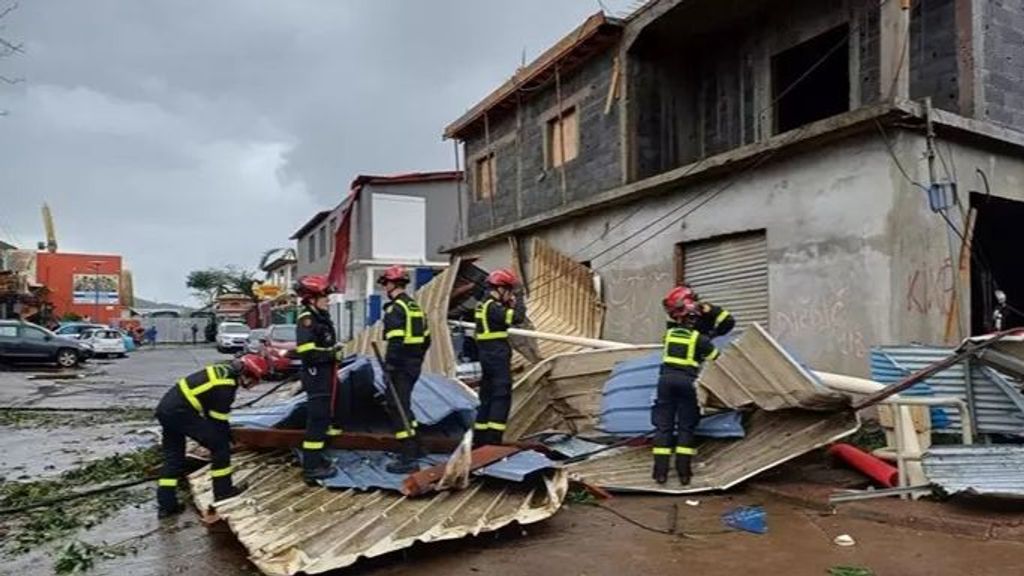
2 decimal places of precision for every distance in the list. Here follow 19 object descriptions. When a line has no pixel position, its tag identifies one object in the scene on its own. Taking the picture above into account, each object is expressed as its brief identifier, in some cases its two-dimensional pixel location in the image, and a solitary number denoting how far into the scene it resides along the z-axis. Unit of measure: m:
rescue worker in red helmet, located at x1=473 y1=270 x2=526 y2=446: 7.38
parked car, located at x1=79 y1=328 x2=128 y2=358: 31.97
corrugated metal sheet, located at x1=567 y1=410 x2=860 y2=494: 6.47
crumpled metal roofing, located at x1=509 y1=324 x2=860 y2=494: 6.36
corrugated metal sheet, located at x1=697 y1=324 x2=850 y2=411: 6.26
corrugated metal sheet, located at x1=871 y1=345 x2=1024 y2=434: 6.22
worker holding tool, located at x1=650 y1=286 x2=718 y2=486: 6.58
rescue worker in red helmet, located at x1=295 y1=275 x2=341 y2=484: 6.32
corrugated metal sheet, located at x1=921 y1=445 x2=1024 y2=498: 5.58
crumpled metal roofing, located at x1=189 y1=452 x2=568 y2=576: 4.59
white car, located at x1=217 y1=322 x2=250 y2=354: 34.72
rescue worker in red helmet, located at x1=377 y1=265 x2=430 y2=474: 6.71
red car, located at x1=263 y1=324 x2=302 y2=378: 18.49
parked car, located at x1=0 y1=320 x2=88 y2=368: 24.86
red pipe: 6.40
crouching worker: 5.99
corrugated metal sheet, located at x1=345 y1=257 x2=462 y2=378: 10.16
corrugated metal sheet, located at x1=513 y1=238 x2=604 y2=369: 13.16
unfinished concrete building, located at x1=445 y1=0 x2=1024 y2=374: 8.52
